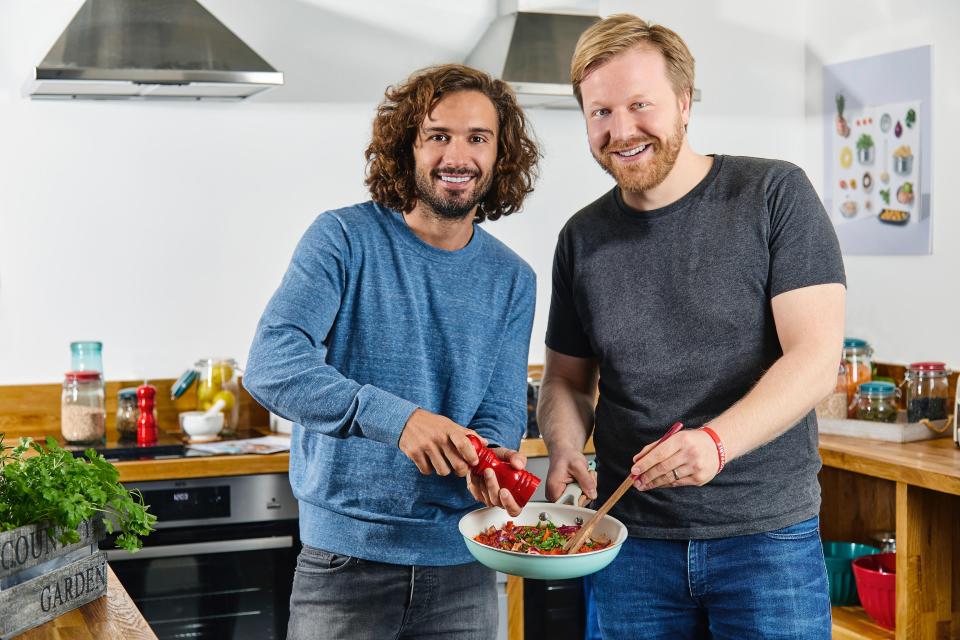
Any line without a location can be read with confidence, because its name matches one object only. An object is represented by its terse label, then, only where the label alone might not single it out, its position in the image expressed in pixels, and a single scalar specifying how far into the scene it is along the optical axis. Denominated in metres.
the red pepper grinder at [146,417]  3.12
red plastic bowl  2.75
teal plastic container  3.02
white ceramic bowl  3.12
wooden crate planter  1.37
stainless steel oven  2.80
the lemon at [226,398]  3.22
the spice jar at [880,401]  3.01
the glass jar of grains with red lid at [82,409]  3.06
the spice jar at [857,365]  3.18
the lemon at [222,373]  3.25
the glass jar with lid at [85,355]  3.18
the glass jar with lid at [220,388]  3.23
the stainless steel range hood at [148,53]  2.71
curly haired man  1.74
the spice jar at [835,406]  3.08
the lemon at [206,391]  3.23
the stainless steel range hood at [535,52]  3.15
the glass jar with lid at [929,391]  2.95
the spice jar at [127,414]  3.17
